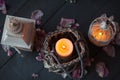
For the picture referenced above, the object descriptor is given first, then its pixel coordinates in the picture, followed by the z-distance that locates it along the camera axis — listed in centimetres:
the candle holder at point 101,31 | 94
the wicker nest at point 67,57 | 91
